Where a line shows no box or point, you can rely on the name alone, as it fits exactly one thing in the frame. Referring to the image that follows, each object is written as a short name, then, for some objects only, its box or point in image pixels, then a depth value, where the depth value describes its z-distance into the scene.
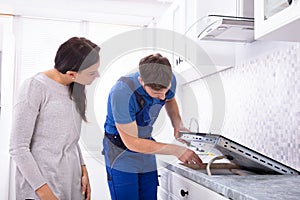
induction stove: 1.37
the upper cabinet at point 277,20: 1.14
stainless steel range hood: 1.60
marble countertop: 1.04
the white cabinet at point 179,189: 1.33
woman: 1.30
